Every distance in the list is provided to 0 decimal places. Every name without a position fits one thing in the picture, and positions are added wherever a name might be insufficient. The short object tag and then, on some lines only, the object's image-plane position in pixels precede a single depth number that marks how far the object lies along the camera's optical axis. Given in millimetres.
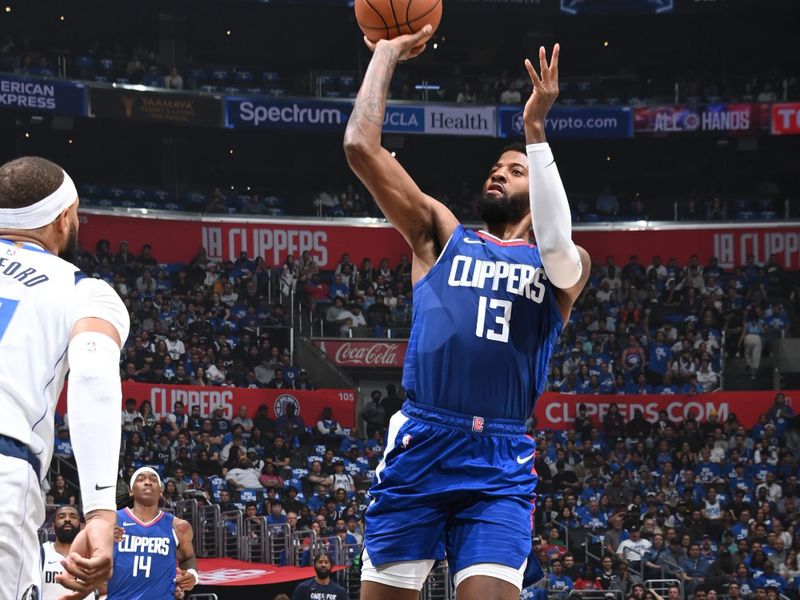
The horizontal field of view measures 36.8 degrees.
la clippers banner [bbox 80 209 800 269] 29797
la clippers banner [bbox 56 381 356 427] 21594
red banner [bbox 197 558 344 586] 15259
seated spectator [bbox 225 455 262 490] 19141
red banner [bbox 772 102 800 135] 30500
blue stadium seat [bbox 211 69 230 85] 31578
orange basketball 5164
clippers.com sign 24109
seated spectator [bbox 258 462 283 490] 19438
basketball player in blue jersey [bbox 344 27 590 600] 4527
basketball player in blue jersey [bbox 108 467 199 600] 10445
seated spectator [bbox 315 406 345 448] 22453
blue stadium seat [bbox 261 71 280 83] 32469
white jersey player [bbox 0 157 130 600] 3199
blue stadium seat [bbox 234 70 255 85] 31984
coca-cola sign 26516
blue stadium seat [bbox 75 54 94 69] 29766
